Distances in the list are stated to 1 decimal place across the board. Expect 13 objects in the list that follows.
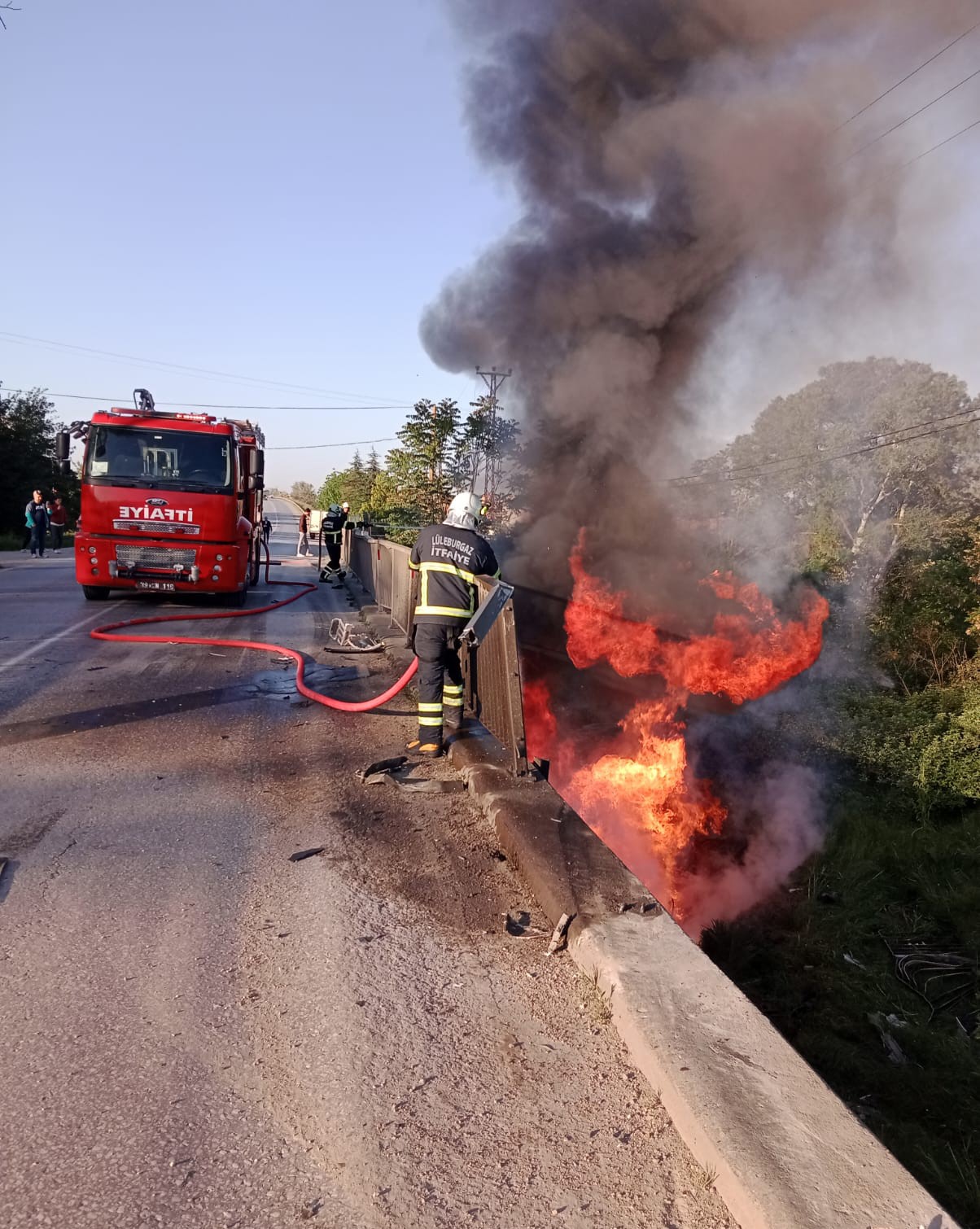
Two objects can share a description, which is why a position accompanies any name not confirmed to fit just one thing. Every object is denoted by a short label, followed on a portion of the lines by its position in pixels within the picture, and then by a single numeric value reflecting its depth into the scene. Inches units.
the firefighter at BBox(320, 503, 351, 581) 684.1
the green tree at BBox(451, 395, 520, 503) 666.2
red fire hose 242.2
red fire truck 419.5
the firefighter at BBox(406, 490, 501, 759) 199.3
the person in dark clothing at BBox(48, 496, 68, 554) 887.1
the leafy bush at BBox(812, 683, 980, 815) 368.2
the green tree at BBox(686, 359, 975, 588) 963.3
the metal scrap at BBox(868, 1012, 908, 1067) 185.9
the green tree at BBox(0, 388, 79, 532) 1103.0
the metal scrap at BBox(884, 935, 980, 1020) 226.1
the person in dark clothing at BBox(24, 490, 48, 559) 806.5
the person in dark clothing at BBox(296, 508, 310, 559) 976.7
